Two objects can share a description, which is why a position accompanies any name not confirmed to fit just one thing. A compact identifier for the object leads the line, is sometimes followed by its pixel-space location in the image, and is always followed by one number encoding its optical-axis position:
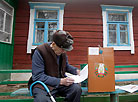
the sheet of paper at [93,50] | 1.28
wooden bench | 1.39
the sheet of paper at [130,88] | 1.44
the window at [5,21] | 3.38
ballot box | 1.25
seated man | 1.14
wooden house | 3.93
